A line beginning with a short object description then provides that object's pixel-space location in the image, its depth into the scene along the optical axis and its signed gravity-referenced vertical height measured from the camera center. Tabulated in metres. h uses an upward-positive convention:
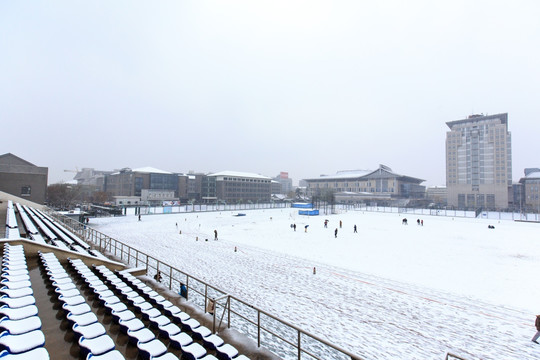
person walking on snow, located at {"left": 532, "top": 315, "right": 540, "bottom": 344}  9.62 -5.07
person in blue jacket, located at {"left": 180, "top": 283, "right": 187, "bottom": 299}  10.17 -3.91
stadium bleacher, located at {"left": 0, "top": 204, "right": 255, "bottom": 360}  5.16 -3.24
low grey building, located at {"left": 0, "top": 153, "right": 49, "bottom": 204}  50.00 +1.87
